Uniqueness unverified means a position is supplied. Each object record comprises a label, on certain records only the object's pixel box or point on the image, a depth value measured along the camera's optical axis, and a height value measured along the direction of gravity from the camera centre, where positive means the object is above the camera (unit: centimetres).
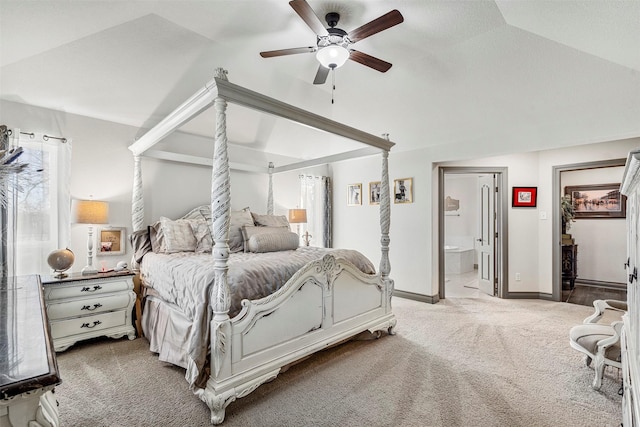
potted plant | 493 -7
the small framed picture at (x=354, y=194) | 531 +36
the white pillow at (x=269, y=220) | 417 -9
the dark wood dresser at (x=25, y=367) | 62 -37
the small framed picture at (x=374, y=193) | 501 +36
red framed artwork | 451 +25
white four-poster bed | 186 -74
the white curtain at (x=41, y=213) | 280 +2
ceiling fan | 193 +131
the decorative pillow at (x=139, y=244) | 331 -33
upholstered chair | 206 -95
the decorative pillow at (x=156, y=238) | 328 -27
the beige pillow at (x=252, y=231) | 347 -20
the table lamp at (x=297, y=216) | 484 -3
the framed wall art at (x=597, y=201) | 501 +22
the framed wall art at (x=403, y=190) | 455 +37
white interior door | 471 -38
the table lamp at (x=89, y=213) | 289 +2
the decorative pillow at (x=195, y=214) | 390 +1
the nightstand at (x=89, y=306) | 259 -85
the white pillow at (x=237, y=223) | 356 -11
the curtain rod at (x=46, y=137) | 287 +80
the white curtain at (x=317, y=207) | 544 +14
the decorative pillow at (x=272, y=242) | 331 -32
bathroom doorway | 448 -42
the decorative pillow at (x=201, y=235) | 337 -24
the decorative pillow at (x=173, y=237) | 323 -25
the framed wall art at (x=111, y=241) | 337 -31
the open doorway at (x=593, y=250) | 493 -66
